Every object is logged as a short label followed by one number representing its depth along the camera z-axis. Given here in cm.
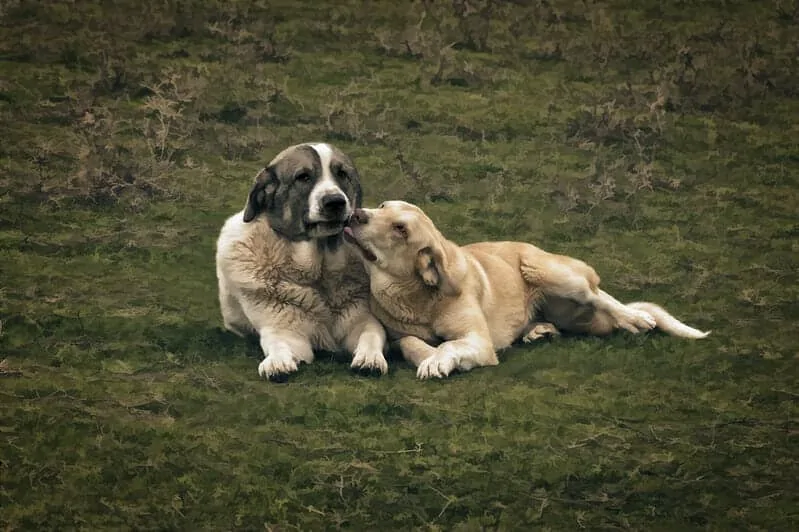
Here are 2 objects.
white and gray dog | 1659
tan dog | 1622
